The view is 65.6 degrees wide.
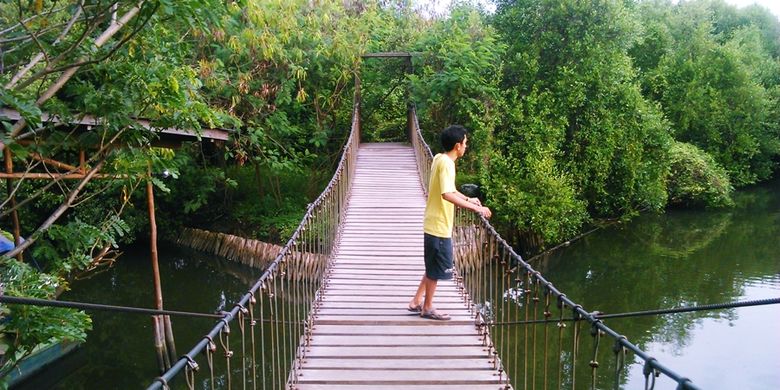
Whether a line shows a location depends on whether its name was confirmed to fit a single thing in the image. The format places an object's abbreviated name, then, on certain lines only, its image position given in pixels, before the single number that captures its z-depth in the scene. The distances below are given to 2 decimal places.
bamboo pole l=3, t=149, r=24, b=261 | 4.38
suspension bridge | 3.02
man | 3.31
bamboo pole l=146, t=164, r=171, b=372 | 6.34
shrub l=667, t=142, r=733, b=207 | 15.09
